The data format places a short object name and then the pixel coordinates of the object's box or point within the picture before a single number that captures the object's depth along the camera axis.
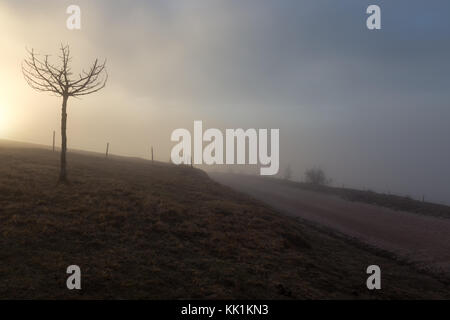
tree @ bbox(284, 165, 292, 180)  132.15
